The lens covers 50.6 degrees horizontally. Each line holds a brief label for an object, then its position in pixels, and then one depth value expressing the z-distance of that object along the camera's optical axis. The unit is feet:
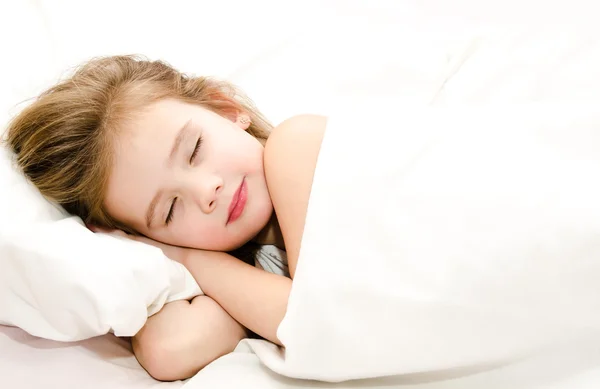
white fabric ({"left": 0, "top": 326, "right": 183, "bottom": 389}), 2.73
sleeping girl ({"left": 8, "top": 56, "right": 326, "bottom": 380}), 2.99
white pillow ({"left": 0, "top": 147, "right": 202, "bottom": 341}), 2.72
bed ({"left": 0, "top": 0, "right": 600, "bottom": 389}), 4.02
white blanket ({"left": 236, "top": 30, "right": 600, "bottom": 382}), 2.38
